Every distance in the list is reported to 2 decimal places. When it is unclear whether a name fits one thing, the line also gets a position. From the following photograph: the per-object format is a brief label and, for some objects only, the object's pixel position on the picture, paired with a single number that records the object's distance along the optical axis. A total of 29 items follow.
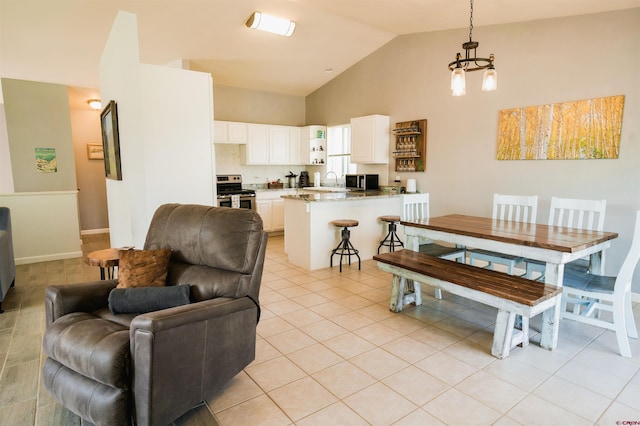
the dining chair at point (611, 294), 2.48
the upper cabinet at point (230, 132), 6.45
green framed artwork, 5.61
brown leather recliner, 1.65
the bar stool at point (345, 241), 4.54
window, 7.12
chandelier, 2.77
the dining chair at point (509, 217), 3.41
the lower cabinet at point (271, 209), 6.67
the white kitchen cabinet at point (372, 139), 5.89
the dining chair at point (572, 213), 3.08
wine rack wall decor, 5.42
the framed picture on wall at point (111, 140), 3.65
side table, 2.76
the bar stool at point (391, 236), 4.86
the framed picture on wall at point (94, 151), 7.17
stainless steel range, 6.27
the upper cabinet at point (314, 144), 7.31
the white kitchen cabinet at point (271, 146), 6.84
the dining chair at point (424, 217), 3.63
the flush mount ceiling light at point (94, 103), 6.61
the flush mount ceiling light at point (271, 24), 4.36
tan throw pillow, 2.26
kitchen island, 4.62
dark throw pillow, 2.09
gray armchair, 3.34
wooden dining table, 2.56
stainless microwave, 6.18
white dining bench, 2.38
